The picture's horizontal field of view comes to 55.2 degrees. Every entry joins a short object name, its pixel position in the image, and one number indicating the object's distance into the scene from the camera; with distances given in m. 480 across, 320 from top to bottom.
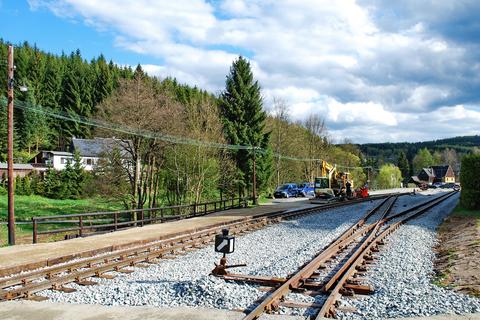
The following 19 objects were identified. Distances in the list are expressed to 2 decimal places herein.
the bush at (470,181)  26.44
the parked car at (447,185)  93.58
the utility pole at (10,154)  16.42
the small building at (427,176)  144.38
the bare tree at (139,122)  31.02
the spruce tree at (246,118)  46.69
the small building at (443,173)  147.75
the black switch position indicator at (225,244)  9.68
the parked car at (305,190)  55.41
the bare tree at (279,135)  62.47
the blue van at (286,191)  52.66
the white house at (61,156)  76.34
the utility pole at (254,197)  38.56
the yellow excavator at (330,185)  42.00
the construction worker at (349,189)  43.34
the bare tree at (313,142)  73.94
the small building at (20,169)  72.25
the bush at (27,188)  63.00
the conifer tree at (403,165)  152.39
